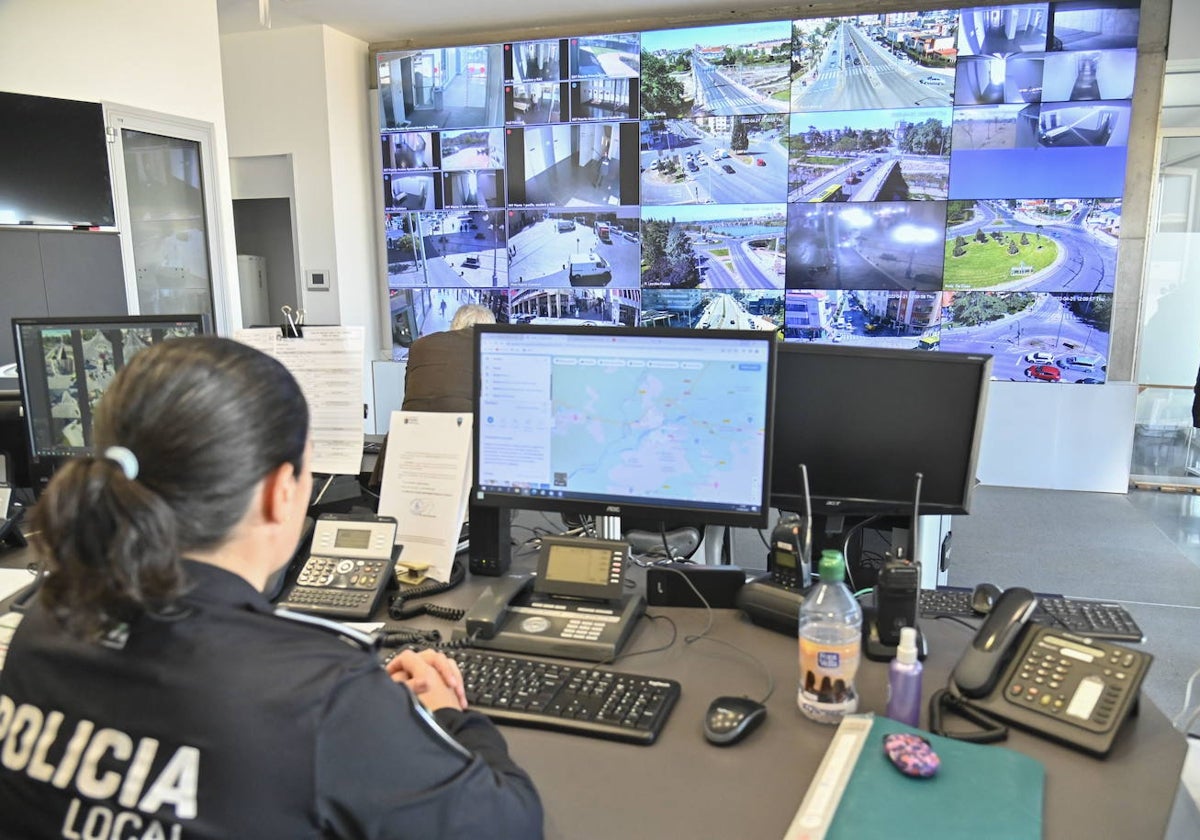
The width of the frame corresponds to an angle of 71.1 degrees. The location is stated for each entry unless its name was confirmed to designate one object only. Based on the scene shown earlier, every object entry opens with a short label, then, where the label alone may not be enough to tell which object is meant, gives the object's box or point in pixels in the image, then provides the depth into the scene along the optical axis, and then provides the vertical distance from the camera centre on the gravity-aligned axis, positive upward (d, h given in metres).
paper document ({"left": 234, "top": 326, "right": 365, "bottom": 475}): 1.98 -0.26
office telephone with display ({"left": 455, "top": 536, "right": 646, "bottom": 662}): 1.33 -0.55
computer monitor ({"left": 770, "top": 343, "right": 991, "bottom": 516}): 1.54 -0.27
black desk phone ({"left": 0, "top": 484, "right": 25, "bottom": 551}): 1.91 -0.57
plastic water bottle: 1.12 -0.49
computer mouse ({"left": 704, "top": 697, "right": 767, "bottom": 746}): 1.07 -0.57
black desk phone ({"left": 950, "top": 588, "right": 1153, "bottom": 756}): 1.06 -0.53
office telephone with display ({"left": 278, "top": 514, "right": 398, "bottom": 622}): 1.50 -0.53
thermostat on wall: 6.14 +0.02
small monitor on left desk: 2.04 -0.20
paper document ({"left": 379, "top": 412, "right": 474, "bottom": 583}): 1.63 -0.39
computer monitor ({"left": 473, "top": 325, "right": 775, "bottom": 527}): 1.40 -0.24
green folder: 0.87 -0.56
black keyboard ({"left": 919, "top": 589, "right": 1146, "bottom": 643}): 1.37 -0.57
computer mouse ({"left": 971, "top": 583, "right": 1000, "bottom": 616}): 1.49 -0.57
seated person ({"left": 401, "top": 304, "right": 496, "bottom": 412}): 3.18 -0.35
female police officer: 0.73 -0.36
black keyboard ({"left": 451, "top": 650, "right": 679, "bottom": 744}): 1.10 -0.57
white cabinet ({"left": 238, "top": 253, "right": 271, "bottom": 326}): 6.68 -0.06
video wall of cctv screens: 4.96 +0.65
